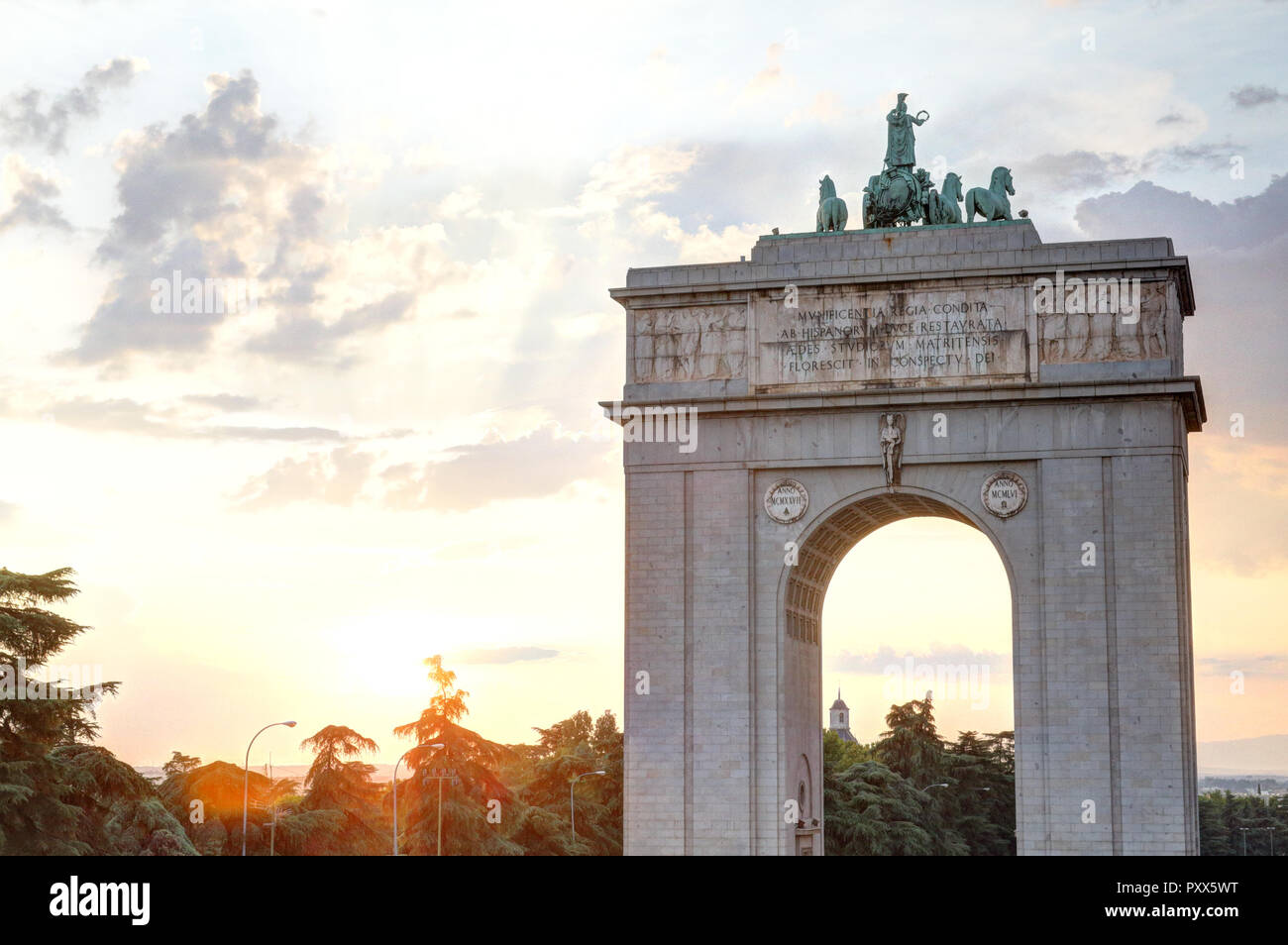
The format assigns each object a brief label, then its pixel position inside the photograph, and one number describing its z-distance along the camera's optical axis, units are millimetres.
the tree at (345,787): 73562
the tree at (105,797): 51000
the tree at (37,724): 48156
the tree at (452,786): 70875
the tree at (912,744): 101312
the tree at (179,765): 86938
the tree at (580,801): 76750
